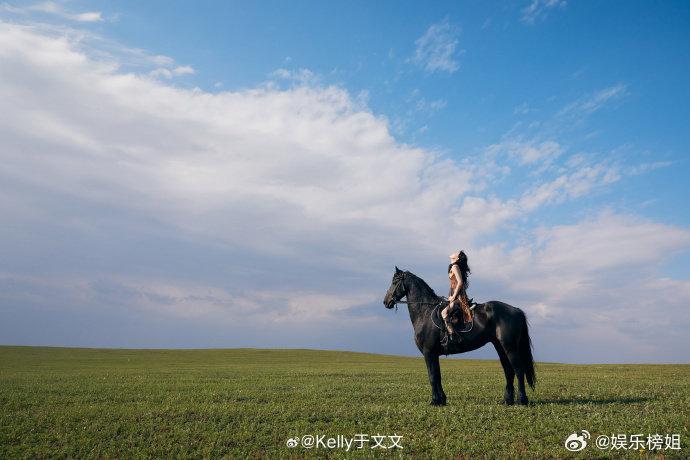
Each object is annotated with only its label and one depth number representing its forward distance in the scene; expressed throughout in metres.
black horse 14.19
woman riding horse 14.57
